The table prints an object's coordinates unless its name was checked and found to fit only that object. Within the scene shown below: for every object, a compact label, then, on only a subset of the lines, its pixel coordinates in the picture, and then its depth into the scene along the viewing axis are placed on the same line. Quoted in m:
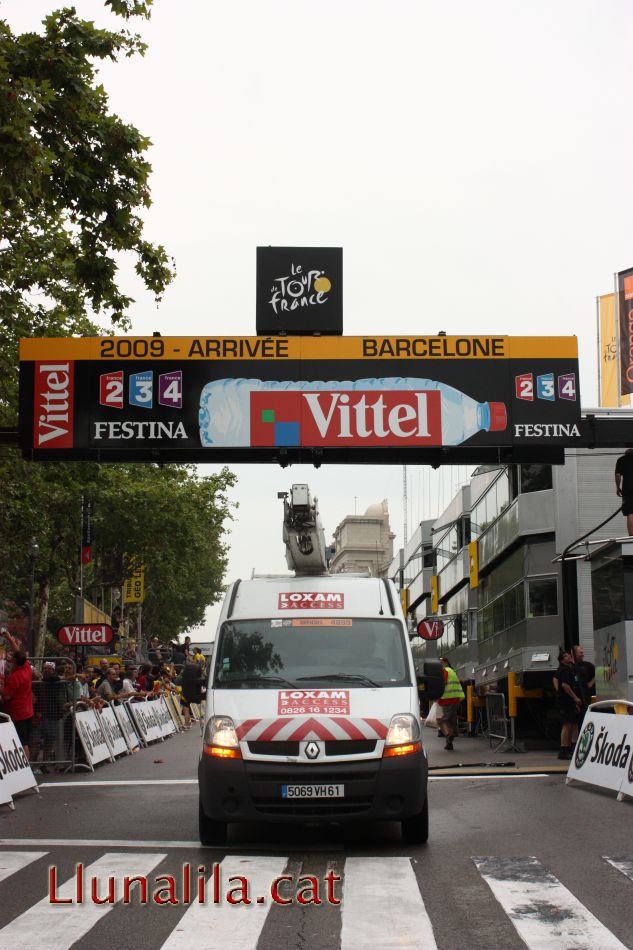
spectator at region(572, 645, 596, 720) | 20.56
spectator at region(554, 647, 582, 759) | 20.05
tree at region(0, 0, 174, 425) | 13.43
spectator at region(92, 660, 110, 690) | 26.09
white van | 9.77
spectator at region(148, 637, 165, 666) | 48.77
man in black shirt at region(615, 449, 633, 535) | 18.27
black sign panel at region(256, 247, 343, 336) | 18.72
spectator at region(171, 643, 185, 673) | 44.77
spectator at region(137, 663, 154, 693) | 32.66
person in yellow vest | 24.16
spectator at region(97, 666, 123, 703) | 23.66
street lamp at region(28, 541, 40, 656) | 40.04
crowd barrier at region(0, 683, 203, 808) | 13.97
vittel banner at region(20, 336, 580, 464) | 18.22
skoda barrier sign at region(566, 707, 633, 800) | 13.55
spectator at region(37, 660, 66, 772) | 18.69
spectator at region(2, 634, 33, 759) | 16.91
